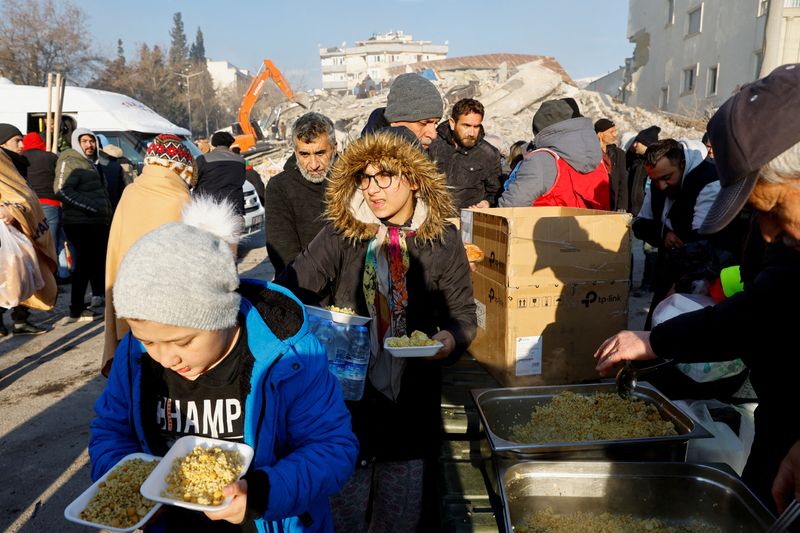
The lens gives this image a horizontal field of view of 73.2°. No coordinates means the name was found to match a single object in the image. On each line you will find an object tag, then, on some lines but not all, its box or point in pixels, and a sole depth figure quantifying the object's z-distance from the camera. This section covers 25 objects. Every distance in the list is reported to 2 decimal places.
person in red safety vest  4.18
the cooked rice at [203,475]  1.35
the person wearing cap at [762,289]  1.32
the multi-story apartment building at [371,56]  101.19
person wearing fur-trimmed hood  2.49
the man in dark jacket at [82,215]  6.37
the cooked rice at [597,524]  1.97
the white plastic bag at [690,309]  2.69
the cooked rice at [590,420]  2.38
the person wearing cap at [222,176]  5.20
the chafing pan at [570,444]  2.20
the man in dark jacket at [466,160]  4.89
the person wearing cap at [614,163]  7.07
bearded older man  3.47
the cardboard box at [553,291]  3.57
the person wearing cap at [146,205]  3.19
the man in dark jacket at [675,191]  4.25
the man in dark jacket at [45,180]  6.82
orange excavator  19.94
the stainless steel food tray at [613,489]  2.04
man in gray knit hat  3.87
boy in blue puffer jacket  1.39
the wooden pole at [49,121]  8.37
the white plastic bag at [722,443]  2.43
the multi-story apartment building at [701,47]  19.88
